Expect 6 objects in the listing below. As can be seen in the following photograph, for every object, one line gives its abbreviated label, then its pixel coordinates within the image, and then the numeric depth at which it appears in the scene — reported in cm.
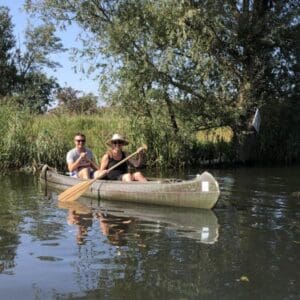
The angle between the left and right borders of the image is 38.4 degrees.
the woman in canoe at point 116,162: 941
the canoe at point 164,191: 826
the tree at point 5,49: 3443
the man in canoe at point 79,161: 1026
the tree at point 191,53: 1510
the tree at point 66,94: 4166
